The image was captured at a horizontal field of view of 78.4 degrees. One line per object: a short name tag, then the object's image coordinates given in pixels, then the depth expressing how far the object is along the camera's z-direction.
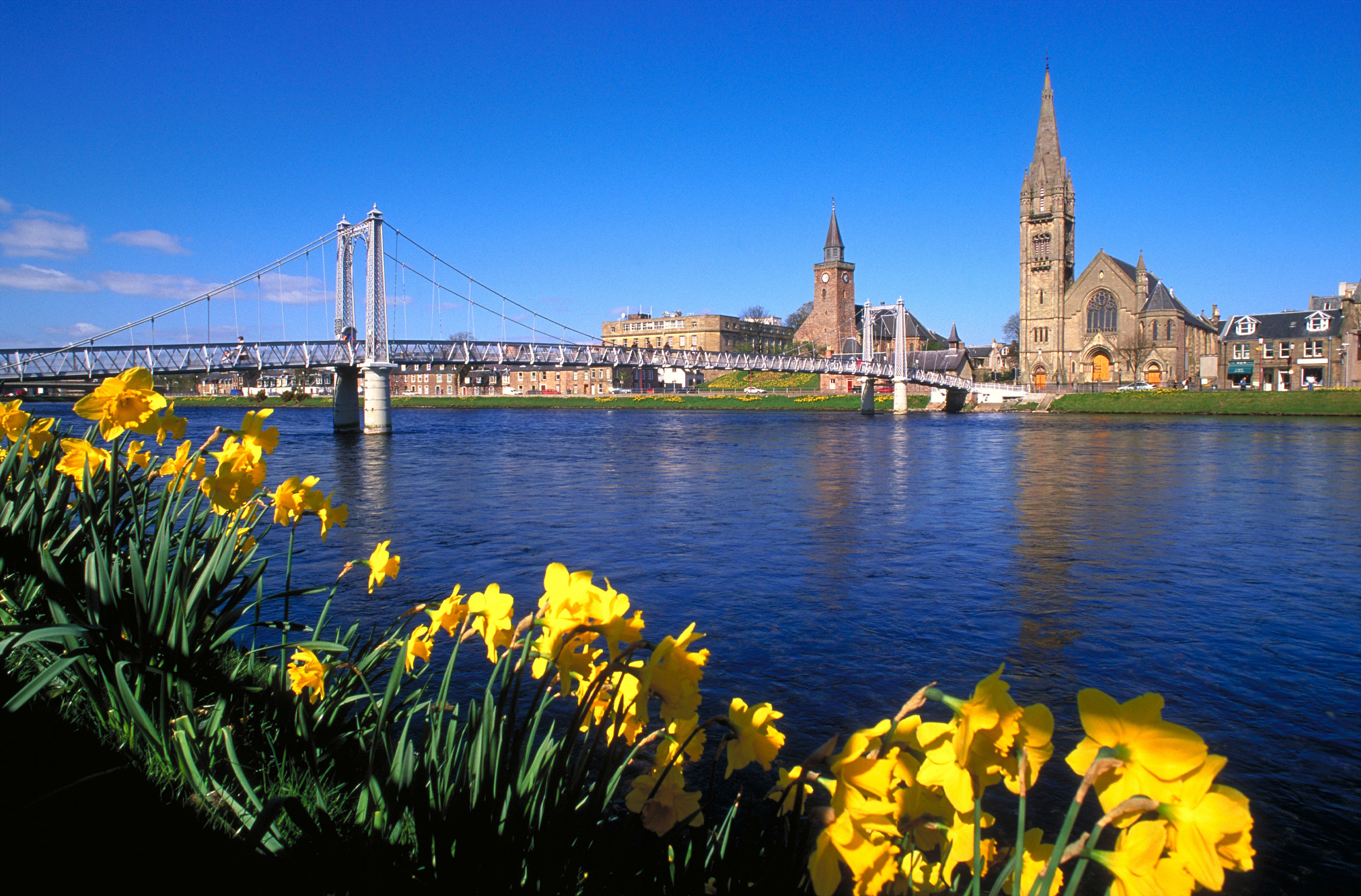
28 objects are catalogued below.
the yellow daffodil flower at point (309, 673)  2.69
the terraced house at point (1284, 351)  73.12
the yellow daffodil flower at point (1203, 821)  1.02
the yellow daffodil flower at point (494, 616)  1.85
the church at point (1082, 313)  79.69
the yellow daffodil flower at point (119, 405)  2.50
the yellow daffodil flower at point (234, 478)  2.33
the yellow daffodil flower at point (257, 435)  2.47
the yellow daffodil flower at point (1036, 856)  1.58
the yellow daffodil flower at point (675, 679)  1.49
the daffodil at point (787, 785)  1.54
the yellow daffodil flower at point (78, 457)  3.09
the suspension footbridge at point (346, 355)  45.03
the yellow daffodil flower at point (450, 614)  2.23
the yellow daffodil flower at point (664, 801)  1.73
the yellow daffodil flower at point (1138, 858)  1.10
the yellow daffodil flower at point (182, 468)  3.20
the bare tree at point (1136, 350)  79.75
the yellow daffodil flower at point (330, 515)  2.83
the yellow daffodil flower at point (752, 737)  1.52
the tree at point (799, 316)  156.38
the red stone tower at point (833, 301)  134.50
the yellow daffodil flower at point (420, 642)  2.45
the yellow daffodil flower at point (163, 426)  2.53
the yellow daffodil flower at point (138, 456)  3.50
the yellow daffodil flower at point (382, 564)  2.64
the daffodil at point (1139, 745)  1.06
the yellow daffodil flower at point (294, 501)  2.67
